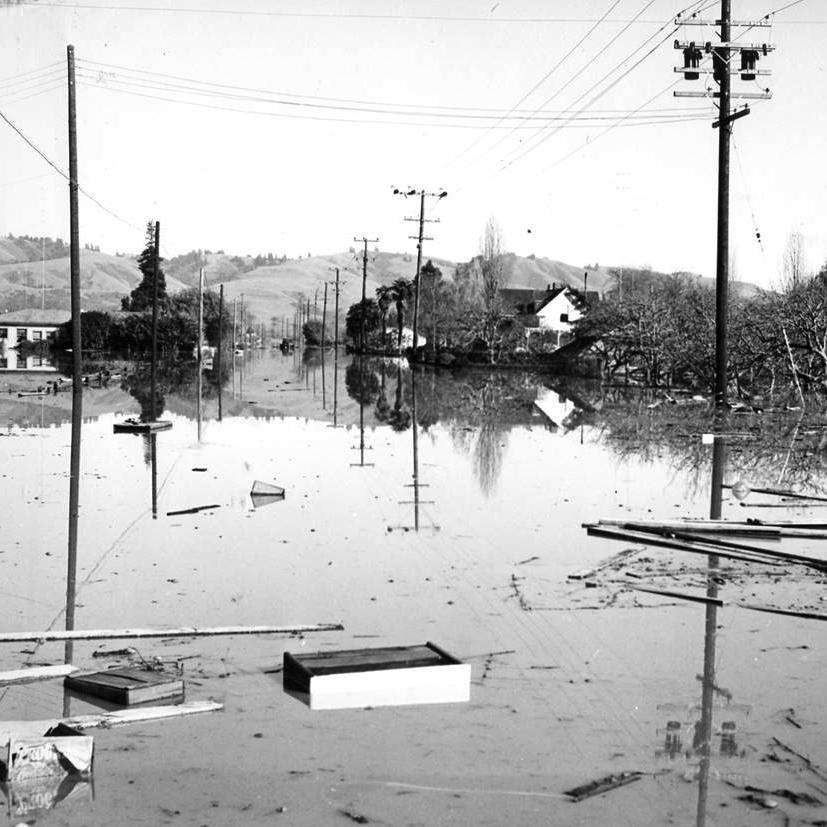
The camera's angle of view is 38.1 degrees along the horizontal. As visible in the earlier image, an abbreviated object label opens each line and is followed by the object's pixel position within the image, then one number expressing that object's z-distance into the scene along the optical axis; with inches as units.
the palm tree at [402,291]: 4109.3
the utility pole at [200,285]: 2285.7
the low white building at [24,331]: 3469.7
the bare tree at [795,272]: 1660.9
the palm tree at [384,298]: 4231.3
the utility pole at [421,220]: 2723.9
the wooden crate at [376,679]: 257.4
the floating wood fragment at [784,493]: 594.8
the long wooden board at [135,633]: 301.4
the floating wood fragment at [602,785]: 209.2
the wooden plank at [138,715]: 233.1
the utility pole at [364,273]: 3506.2
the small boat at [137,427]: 949.2
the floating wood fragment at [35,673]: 265.0
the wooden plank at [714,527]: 476.7
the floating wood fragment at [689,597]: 361.1
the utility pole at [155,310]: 1730.8
